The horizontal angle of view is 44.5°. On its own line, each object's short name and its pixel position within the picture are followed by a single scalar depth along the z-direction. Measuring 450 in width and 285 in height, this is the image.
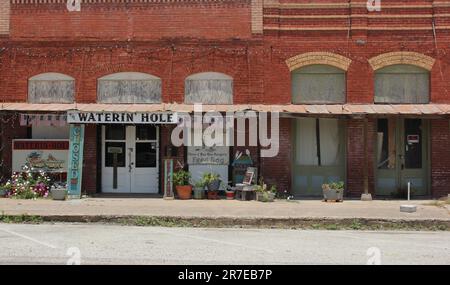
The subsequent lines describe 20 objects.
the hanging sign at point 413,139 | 17.27
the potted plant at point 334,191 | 15.78
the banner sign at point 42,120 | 17.12
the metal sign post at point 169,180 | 16.39
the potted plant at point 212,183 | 16.50
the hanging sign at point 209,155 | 17.30
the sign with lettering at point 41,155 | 17.34
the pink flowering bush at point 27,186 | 16.38
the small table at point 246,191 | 16.19
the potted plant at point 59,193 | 15.66
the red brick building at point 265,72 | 16.89
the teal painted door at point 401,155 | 17.20
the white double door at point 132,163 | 17.62
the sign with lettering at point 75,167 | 16.16
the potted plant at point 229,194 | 16.58
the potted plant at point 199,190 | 16.56
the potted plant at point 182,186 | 16.48
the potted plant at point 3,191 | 16.58
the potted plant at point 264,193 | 15.86
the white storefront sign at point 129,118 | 15.65
